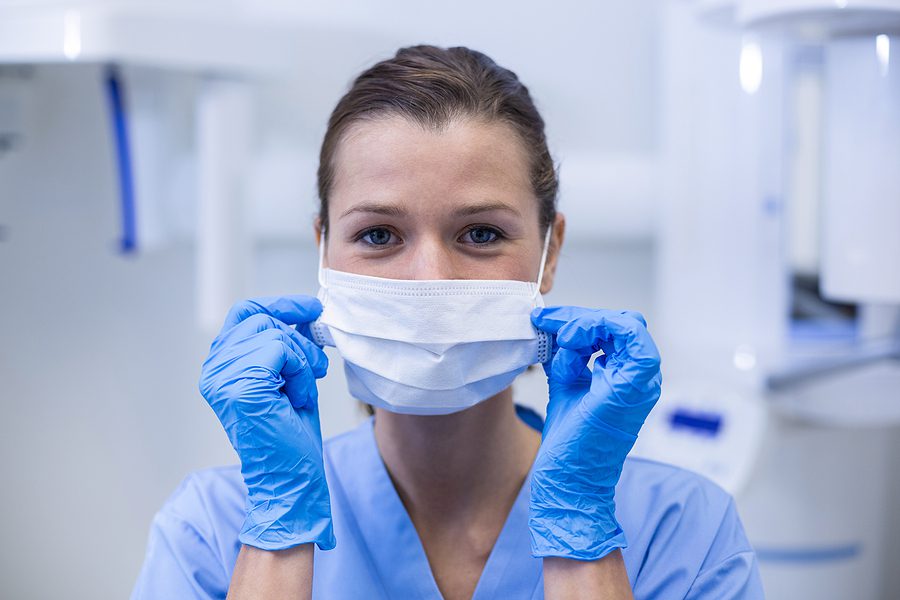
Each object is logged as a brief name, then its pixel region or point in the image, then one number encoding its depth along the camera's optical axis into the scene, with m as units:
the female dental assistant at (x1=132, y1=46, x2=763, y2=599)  1.01
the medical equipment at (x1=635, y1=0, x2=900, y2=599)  1.45
